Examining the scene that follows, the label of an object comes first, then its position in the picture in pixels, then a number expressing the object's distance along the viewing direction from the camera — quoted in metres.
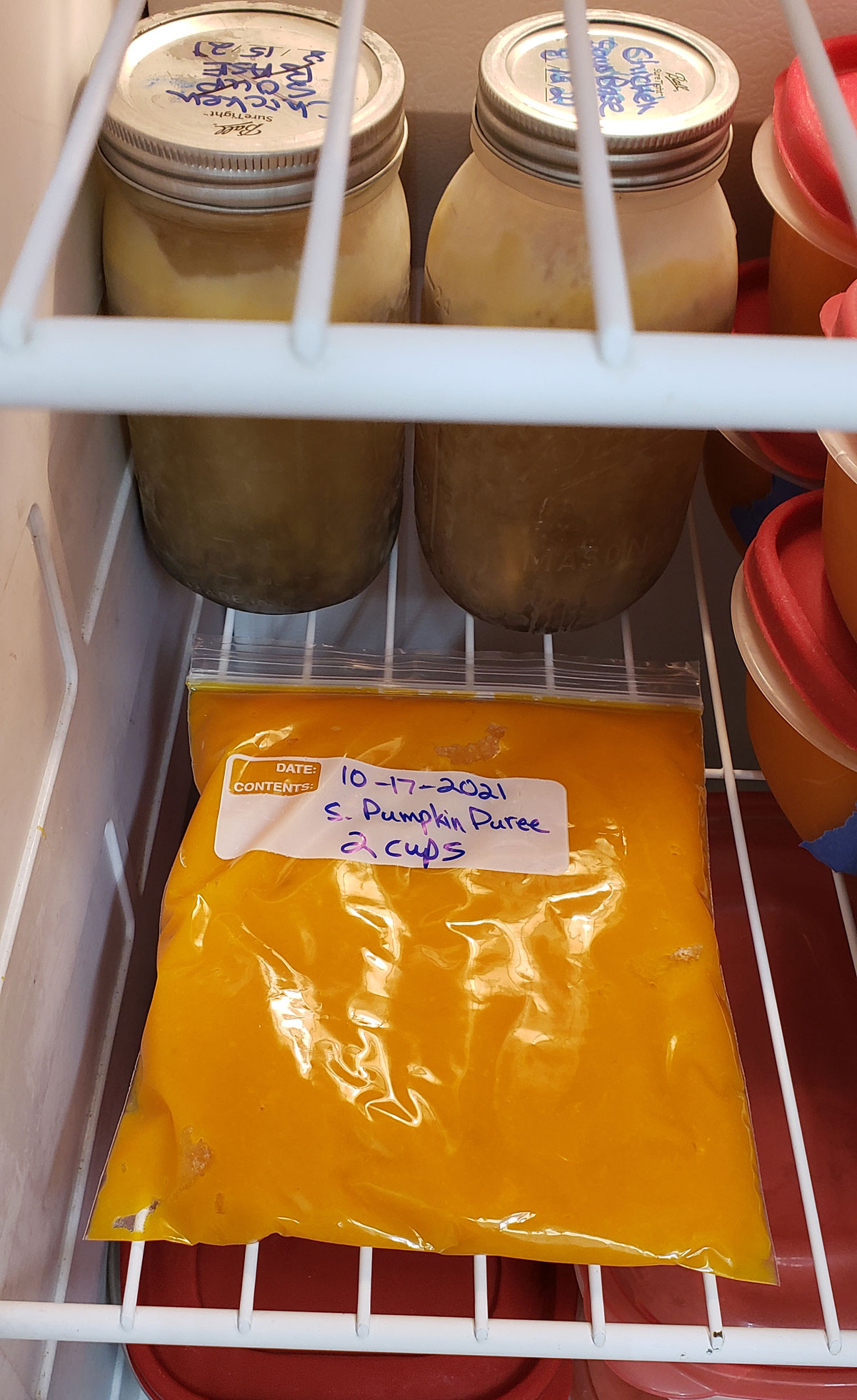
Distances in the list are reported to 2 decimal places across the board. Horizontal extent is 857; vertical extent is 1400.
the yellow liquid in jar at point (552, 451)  0.58
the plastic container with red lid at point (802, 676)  0.60
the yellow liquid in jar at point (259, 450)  0.57
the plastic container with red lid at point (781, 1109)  0.68
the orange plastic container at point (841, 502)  0.48
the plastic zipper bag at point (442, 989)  0.58
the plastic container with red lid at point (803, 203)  0.59
